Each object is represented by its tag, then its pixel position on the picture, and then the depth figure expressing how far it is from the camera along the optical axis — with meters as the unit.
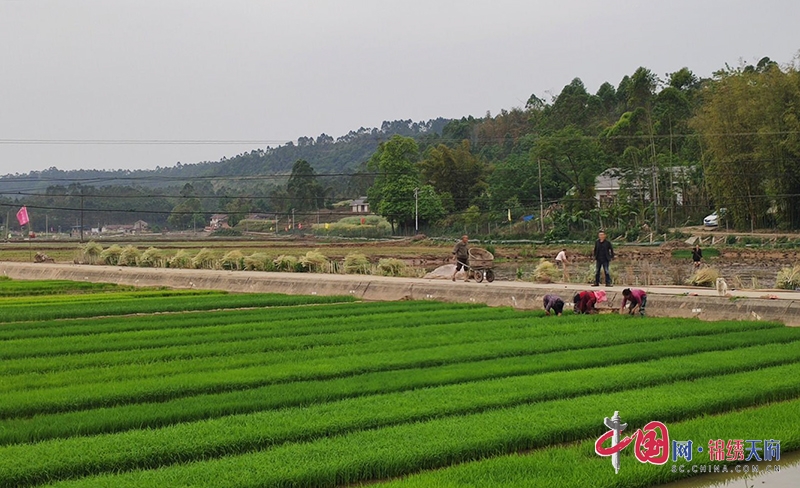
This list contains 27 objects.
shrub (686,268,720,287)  24.09
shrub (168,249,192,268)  42.19
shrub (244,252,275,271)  38.91
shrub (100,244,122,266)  46.25
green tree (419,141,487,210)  89.88
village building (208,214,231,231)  138.55
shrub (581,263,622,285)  26.64
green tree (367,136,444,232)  85.81
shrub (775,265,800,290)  23.05
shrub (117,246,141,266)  44.84
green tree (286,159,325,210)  113.06
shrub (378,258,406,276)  32.72
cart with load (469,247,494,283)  26.62
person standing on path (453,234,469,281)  27.30
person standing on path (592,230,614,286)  22.91
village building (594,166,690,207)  70.54
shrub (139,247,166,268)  43.84
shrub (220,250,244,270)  39.84
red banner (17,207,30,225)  59.60
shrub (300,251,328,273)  36.81
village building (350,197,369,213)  119.38
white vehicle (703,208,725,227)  63.38
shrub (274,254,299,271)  37.72
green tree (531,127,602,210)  76.31
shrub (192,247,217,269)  41.25
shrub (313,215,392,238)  90.12
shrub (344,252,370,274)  34.59
